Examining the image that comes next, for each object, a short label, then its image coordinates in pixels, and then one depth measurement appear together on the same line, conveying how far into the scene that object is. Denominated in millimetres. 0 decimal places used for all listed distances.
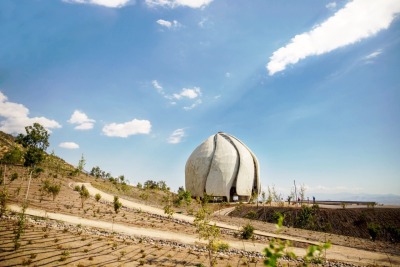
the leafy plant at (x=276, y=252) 3031
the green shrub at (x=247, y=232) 18766
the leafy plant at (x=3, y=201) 15227
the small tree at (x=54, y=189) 23312
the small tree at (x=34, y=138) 51969
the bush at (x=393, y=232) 21106
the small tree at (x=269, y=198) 36144
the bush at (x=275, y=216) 27016
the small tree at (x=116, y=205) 22125
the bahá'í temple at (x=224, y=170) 44625
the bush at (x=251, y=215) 29277
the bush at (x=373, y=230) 21406
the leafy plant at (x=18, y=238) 11789
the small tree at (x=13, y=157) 35388
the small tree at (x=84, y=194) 22984
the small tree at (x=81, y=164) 46247
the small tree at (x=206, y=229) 11561
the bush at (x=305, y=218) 25125
